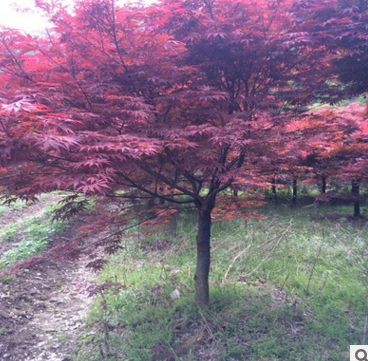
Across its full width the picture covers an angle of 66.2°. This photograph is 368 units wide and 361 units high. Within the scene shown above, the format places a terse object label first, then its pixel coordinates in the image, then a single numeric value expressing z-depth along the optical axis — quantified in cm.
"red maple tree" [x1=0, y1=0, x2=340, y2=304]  251
